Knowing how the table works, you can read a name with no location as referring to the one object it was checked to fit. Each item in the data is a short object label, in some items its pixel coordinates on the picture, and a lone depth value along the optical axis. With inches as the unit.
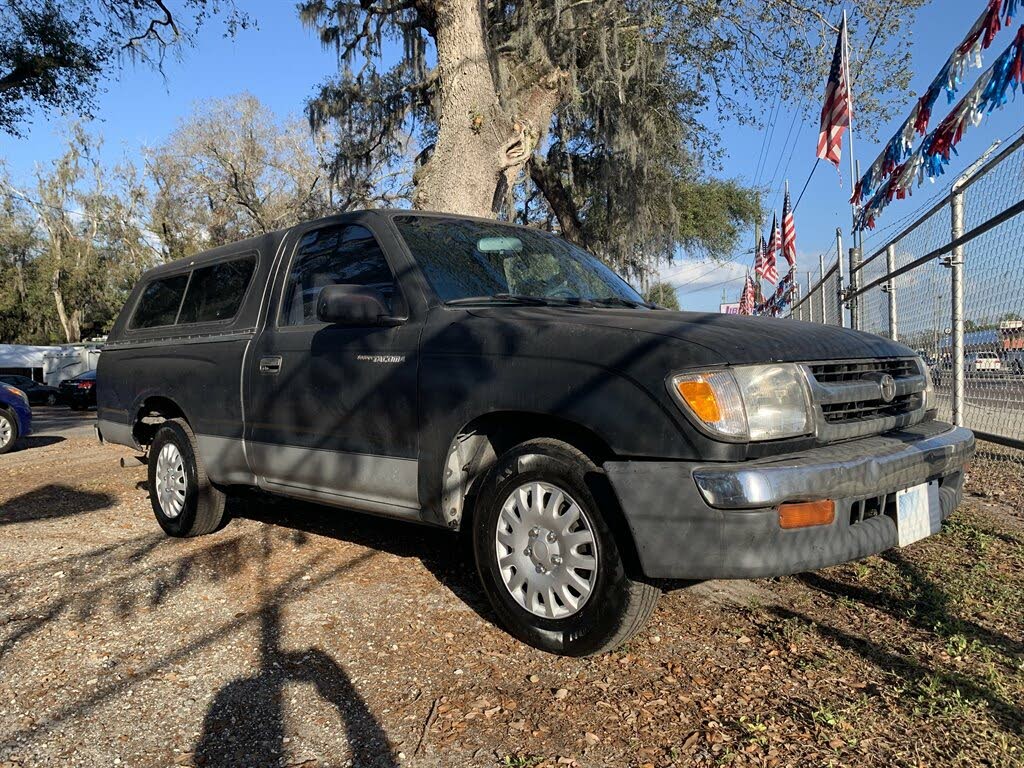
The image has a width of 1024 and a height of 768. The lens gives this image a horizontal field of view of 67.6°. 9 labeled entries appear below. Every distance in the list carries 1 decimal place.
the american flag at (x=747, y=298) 1441.9
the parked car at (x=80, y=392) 975.6
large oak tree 398.0
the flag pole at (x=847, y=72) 452.1
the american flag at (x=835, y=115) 464.8
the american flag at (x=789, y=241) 887.7
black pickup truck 102.5
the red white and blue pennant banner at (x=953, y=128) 223.0
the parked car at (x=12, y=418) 454.3
